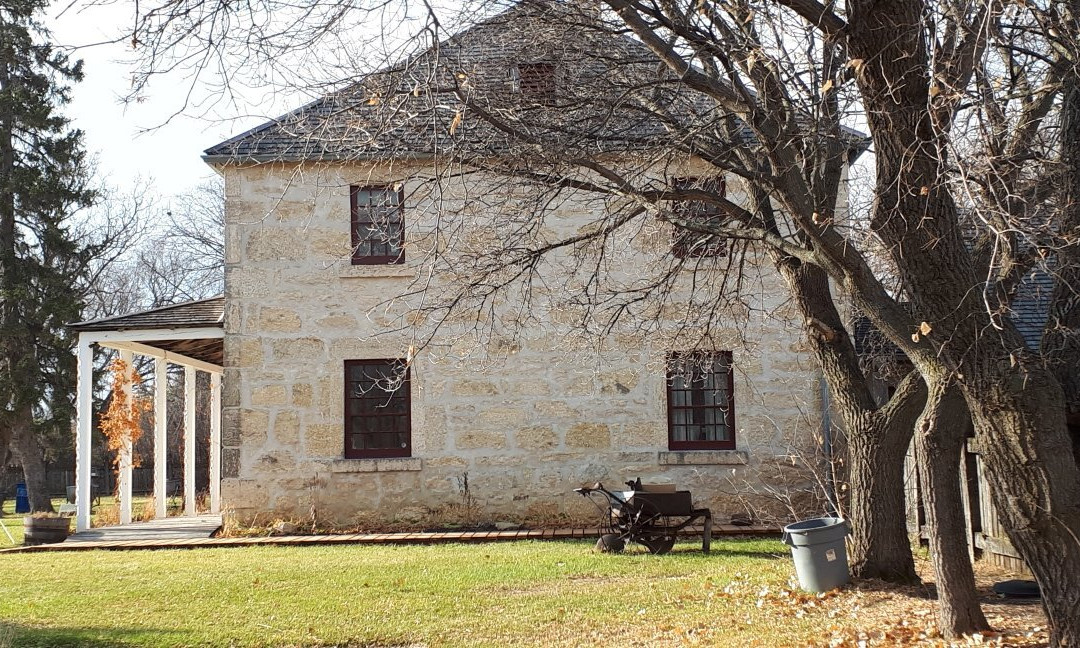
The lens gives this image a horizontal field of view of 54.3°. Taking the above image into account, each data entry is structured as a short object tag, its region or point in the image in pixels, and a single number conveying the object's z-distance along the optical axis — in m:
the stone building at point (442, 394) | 14.95
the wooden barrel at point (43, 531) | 14.80
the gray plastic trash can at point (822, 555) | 8.69
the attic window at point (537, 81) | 8.89
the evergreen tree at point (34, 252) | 24.73
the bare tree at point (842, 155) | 5.86
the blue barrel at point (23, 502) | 28.00
